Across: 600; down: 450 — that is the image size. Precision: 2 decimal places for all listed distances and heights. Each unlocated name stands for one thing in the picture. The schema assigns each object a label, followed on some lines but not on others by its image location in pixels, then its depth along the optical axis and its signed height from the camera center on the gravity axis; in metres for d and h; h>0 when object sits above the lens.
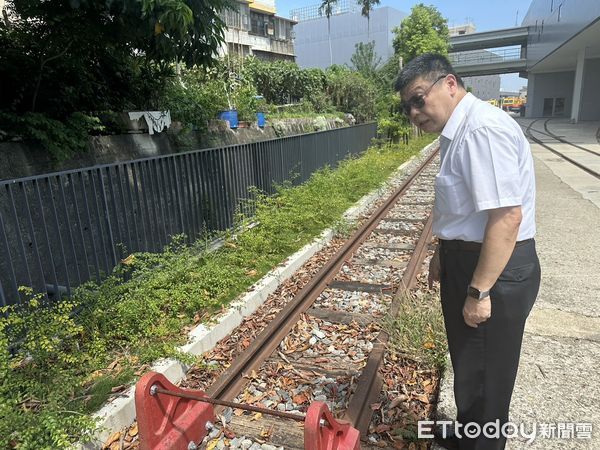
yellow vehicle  77.20 -0.66
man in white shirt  1.83 -0.59
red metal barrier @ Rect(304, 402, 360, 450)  1.97 -1.54
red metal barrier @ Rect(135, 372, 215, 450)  2.25 -1.67
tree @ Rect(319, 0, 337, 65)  65.38 +15.70
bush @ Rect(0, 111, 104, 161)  4.62 -0.06
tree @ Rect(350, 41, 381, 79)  36.69 +4.17
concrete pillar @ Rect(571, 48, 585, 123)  34.62 +0.74
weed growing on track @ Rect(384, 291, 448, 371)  3.46 -1.92
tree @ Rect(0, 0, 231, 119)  4.46 +0.94
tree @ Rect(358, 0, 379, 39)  61.88 +14.57
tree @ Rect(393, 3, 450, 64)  49.66 +8.27
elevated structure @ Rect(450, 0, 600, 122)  29.31 +4.22
